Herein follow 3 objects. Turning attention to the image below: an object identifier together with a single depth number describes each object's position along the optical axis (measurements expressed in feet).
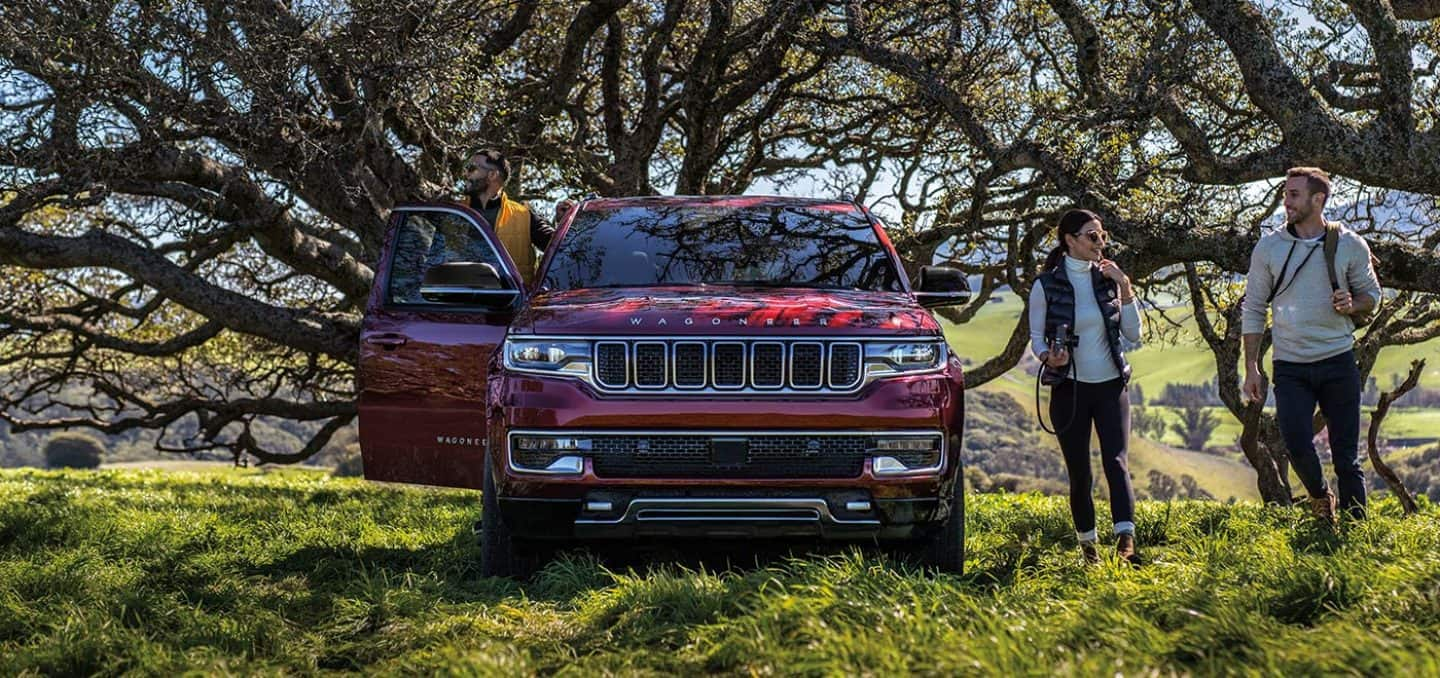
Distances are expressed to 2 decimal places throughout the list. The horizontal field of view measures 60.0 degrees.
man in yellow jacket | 25.50
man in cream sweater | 20.01
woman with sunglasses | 19.83
